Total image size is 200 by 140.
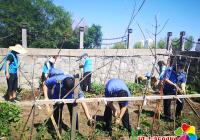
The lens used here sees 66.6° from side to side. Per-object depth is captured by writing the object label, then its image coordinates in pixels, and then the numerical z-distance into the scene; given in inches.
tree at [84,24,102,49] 552.4
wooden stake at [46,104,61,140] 99.8
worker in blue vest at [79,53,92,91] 212.3
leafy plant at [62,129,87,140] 109.2
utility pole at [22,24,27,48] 217.9
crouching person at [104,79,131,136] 106.0
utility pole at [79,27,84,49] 252.3
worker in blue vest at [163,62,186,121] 140.9
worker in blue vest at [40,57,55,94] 165.9
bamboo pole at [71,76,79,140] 85.3
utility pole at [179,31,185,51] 283.7
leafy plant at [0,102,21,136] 115.5
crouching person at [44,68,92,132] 105.3
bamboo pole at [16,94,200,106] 80.2
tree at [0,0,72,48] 516.1
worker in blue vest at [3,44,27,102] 153.2
